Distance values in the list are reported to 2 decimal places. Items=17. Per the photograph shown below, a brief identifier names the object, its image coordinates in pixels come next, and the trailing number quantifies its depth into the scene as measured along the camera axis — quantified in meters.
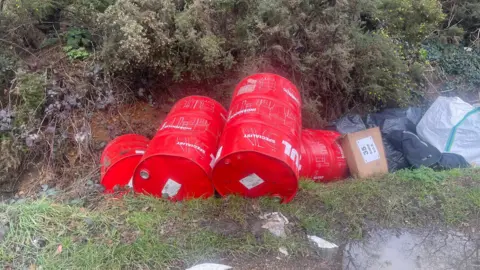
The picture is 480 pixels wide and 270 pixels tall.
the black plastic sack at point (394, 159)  4.38
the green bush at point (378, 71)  4.87
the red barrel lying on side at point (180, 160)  3.25
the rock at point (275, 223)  3.14
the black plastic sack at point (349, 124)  4.78
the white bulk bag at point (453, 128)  4.37
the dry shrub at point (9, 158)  4.08
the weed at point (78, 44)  4.60
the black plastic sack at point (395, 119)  4.75
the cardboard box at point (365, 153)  4.04
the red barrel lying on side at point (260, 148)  3.08
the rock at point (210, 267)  2.81
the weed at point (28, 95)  4.15
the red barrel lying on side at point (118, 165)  3.73
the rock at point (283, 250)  2.98
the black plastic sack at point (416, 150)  4.23
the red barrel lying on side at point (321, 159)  4.02
